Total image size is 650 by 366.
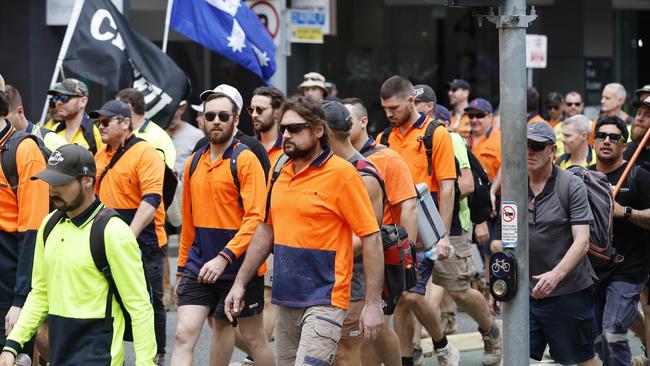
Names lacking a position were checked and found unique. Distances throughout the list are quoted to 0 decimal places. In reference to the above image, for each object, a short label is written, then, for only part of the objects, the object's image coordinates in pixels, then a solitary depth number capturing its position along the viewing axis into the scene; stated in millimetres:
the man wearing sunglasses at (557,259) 15172
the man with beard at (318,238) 13437
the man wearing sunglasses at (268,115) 18953
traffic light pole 13117
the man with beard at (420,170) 18500
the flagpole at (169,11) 24297
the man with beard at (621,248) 16812
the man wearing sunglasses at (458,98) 30344
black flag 22734
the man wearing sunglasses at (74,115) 19750
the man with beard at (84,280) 11477
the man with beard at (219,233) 15687
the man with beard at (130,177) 17375
